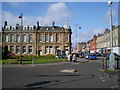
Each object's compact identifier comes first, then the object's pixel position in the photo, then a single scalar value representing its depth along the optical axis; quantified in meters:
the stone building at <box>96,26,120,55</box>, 63.17
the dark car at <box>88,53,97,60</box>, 42.64
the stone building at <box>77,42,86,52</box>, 181.38
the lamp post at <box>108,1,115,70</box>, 16.19
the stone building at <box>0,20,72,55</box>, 56.62
